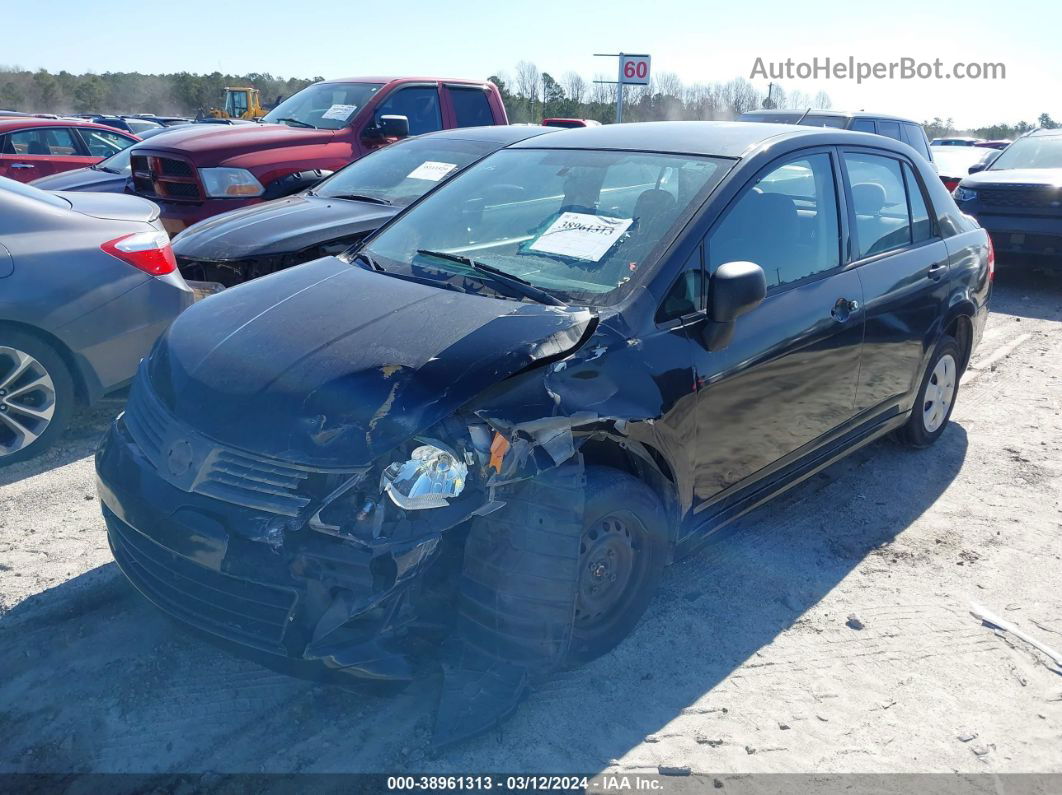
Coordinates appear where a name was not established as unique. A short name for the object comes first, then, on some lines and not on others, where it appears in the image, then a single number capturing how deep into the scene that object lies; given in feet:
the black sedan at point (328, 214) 18.66
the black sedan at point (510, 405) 8.00
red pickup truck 24.29
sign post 59.77
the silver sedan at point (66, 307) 14.30
